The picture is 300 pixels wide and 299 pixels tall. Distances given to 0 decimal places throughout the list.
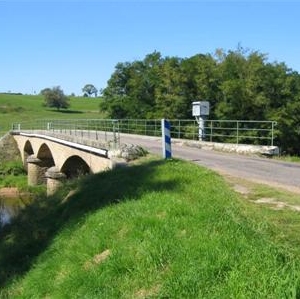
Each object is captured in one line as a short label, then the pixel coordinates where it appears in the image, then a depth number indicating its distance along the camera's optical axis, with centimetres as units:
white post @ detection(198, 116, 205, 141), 1696
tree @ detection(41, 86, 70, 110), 8135
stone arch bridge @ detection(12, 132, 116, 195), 1363
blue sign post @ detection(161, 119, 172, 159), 929
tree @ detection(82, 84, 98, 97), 11510
